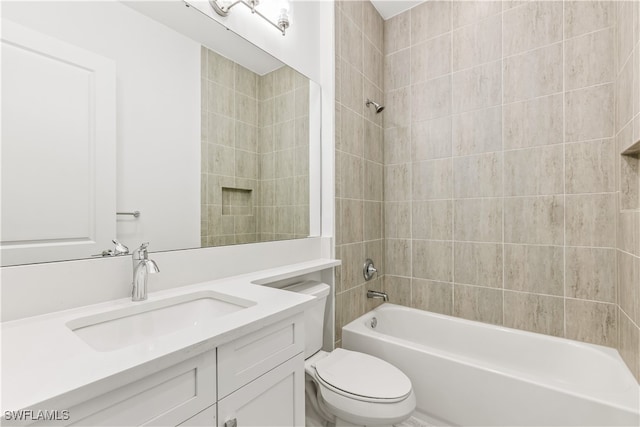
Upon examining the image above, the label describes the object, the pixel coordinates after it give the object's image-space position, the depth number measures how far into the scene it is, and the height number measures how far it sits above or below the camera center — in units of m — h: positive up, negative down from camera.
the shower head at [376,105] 2.07 +0.81
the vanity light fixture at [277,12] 1.35 +1.01
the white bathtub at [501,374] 1.20 -0.82
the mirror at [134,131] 0.79 +0.30
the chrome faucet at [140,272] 0.91 -0.18
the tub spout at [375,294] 2.11 -0.58
